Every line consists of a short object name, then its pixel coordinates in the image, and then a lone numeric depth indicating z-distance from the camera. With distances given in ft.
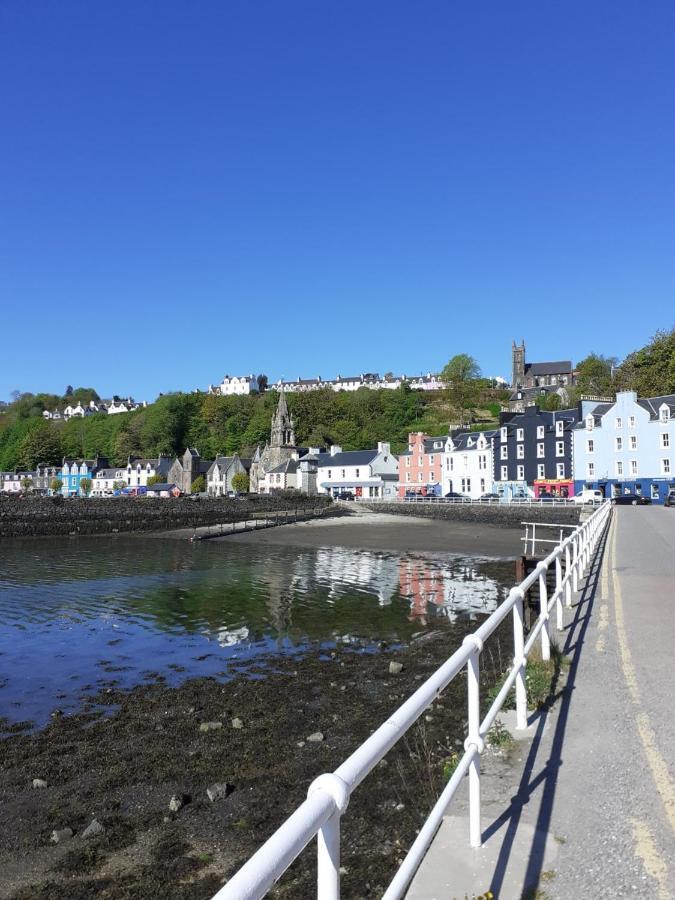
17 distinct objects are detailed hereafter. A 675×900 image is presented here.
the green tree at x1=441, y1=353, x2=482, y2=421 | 453.58
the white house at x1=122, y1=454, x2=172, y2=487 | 449.48
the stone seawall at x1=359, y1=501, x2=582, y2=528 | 200.34
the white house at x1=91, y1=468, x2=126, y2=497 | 463.42
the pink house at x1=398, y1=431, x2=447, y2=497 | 309.01
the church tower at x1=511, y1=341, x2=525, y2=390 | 517.14
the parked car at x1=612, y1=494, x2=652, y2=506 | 206.39
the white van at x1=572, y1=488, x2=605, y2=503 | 215.51
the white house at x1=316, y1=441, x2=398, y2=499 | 340.80
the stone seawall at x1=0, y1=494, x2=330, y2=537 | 221.87
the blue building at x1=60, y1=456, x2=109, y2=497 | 479.82
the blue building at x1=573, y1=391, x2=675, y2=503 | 211.04
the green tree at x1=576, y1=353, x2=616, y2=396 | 356.79
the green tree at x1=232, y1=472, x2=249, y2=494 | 396.04
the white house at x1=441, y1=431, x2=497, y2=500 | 279.49
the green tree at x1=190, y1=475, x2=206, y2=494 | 415.85
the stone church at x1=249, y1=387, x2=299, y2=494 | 387.75
